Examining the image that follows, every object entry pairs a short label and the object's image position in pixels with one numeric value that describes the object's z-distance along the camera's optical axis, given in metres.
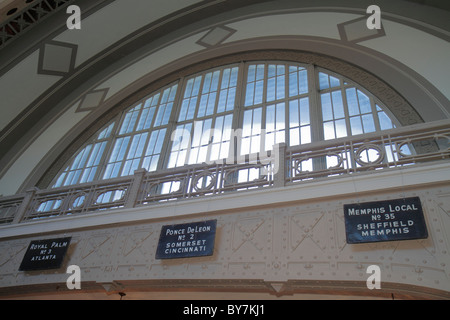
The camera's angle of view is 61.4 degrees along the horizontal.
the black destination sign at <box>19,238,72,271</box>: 6.34
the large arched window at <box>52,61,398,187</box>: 7.94
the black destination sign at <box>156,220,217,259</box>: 5.36
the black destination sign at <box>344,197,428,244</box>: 4.30
